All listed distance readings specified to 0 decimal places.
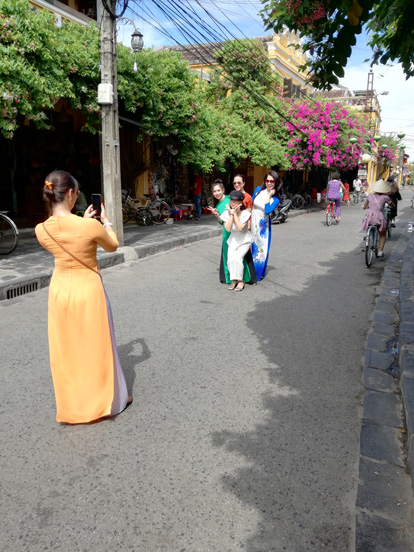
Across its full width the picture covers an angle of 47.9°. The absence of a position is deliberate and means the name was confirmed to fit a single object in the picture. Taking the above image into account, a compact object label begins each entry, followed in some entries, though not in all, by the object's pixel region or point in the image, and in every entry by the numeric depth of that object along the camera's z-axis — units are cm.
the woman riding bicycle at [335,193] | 1652
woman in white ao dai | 676
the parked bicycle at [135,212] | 1428
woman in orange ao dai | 299
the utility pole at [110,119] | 886
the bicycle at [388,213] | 1079
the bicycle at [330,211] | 1669
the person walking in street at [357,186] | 3459
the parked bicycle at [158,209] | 1470
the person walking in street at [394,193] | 1043
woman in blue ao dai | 749
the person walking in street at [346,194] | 3062
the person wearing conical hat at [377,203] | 905
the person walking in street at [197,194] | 1691
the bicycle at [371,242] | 908
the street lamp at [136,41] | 1023
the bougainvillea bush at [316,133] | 2253
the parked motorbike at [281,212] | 1770
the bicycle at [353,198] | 3297
